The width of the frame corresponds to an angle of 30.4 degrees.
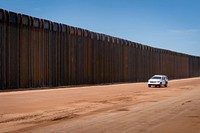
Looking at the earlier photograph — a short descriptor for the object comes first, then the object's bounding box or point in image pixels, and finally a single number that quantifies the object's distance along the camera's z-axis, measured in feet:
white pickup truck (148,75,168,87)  153.40
